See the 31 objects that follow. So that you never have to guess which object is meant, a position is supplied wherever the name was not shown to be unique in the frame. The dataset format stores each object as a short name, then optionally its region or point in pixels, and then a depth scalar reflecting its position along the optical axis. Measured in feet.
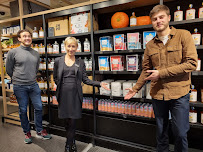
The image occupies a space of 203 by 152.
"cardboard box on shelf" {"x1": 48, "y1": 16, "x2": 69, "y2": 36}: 9.78
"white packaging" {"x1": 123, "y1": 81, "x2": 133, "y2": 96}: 8.15
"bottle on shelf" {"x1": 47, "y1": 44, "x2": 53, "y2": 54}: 10.48
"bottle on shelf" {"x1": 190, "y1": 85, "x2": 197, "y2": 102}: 7.01
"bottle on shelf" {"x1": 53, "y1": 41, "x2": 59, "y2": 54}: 10.15
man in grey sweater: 8.97
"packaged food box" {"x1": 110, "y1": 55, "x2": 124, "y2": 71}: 8.36
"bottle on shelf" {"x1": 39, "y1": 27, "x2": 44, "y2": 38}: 10.55
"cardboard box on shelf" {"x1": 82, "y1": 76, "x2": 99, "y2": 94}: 9.34
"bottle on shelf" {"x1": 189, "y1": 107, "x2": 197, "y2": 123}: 6.98
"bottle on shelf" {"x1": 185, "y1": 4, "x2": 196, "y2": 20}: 6.65
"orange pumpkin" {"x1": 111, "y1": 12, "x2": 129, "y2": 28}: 8.19
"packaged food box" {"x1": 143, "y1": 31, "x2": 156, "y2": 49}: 7.41
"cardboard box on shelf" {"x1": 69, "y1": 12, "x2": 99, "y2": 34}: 8.96
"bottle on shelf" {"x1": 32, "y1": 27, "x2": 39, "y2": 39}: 10.93
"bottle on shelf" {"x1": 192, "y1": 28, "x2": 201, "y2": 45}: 6.68
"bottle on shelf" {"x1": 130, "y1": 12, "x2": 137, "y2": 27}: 7.84
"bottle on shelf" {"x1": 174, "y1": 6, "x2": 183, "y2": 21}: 6.87
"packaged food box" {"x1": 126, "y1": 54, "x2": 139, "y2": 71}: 7.94
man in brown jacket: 5.02
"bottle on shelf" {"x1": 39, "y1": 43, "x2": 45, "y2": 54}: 10.68
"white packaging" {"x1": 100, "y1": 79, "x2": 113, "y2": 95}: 8.77
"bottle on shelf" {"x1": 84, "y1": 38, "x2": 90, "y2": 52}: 8.99
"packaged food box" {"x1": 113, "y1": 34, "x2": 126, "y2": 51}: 8.14
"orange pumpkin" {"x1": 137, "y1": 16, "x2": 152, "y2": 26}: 7.68
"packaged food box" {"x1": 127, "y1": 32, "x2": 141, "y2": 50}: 7.82
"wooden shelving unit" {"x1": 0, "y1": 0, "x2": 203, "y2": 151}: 7.99
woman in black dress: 7.36
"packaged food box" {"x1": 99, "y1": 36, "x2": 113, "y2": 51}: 8.40
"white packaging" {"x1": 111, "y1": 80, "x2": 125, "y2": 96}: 8.42
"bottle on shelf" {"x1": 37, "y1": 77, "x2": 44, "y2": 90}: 10.87
